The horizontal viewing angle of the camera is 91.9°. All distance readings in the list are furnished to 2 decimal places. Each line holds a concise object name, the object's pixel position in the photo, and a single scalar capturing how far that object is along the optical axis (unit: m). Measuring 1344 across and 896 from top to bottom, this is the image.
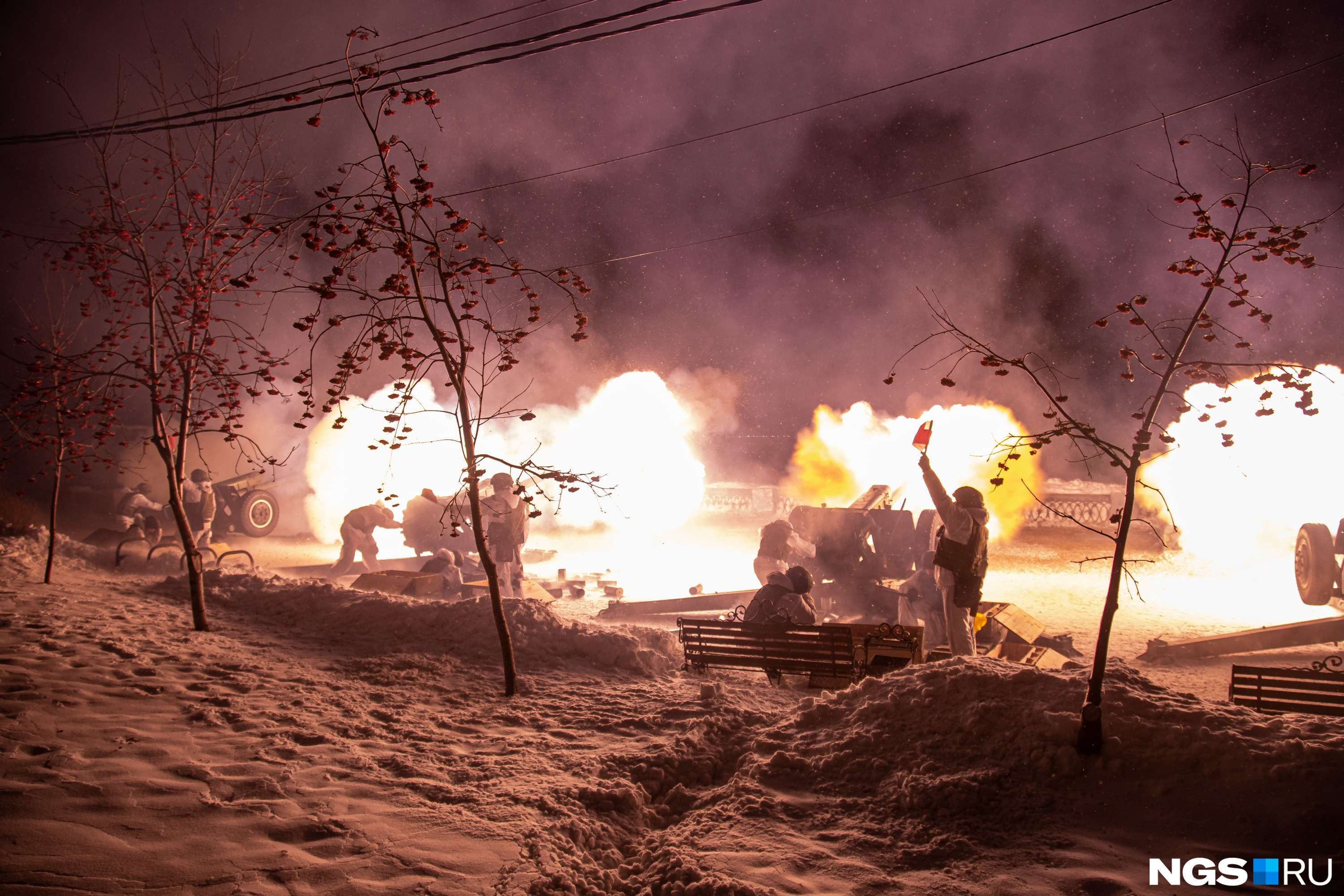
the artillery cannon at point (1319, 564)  10.81
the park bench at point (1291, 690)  4.95
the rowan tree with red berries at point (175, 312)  6.32
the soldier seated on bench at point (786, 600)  7.29
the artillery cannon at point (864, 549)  11.03
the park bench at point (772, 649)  6.18
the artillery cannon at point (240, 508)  18.81
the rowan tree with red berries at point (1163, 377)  3.51
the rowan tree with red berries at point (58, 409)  5.82
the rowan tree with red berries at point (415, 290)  4.32
